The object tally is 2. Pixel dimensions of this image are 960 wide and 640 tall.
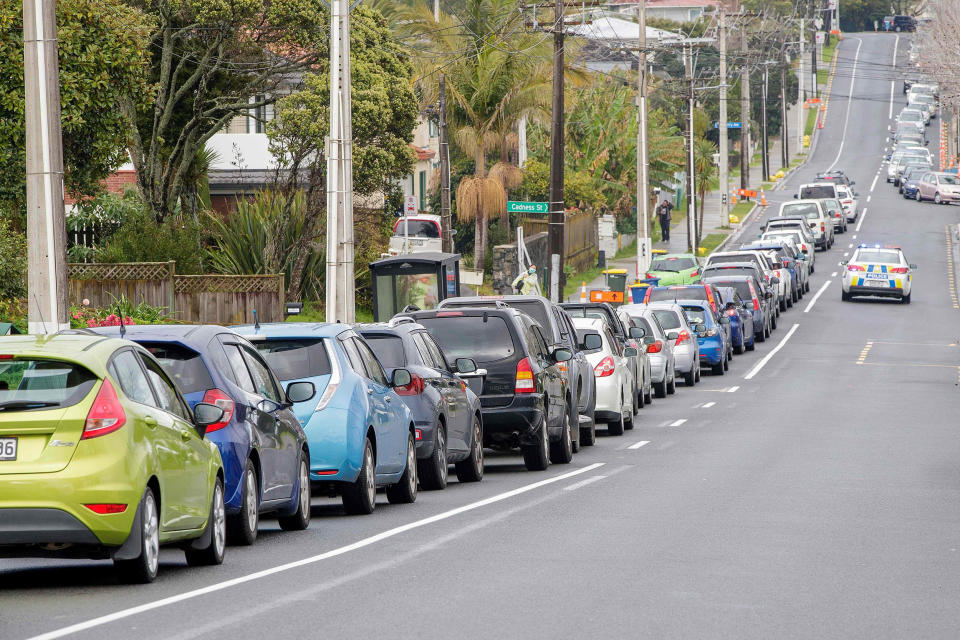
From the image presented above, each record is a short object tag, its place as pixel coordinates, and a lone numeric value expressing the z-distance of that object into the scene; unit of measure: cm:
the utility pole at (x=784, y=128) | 12119
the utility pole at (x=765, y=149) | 10661
